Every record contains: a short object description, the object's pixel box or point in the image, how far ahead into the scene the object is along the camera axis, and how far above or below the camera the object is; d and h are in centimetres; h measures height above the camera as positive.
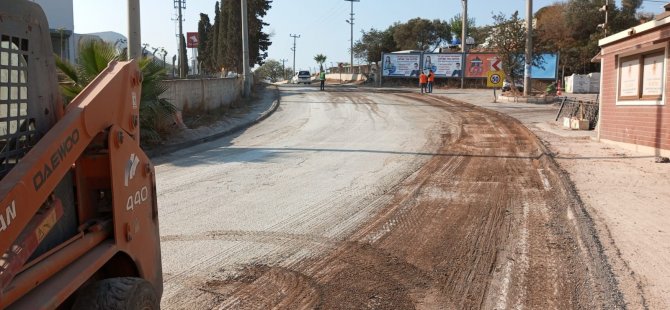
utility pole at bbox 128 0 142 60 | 1309 +138
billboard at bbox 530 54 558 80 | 4390 +169
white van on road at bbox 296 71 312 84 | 6019 +148
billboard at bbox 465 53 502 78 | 4469 +209
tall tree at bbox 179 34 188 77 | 4542 +251
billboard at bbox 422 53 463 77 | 4550 +221
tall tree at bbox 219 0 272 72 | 5294 +553
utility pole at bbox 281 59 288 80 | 14227 +503
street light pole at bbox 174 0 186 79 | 4484 +449
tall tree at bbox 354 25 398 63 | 8412 +703
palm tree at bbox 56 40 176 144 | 1215 +30
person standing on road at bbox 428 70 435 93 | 3632 +74
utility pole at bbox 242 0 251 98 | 2867 +182
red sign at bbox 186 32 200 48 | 3142 +280
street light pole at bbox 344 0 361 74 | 7996 +834
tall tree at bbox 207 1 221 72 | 6488 +572
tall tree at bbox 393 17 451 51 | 8412 +843
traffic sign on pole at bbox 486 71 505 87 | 3136 +76
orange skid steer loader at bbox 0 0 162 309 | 224 -42
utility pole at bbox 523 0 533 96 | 2833 +212
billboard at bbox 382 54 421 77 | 4722 +220
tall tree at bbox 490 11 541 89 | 3138 +269
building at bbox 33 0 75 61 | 2797 +371
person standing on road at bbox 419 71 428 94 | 3572 +67
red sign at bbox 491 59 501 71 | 3247 +152
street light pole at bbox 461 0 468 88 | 4447 +479
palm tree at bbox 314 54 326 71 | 12412 +710
